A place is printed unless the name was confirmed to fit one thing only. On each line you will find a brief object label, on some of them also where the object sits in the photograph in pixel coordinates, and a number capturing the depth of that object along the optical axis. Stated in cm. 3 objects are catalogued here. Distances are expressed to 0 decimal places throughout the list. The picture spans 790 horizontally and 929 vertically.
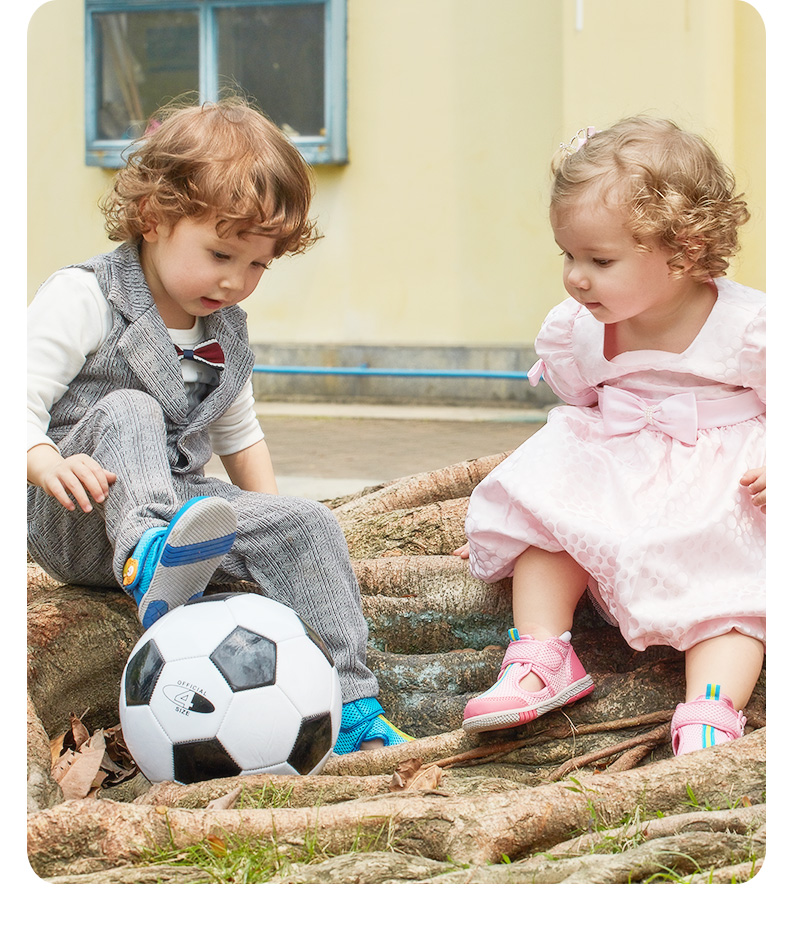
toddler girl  216
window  678
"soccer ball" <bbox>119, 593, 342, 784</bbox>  204
